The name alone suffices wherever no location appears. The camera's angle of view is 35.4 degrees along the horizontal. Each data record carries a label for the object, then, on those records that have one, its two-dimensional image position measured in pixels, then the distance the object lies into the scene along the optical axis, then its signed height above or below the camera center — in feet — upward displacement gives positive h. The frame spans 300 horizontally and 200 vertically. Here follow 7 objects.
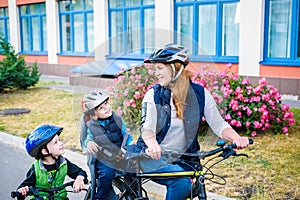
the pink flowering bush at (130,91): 12.71 -1.54
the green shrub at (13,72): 48.44 -2.44
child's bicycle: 10.86 -3.35
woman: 10.05 -1.45
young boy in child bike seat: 10.77 -1.96
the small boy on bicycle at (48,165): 11.15 -2.90
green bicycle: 9.78 -2.75
